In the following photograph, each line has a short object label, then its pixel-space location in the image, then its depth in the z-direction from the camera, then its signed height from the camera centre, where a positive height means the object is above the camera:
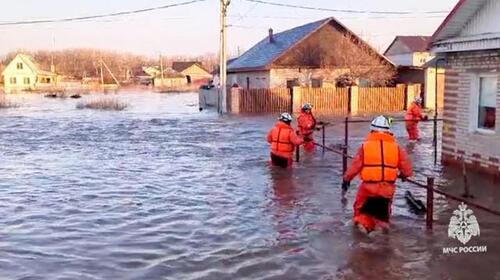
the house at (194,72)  118.38 +0.40
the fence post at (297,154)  14.90 -1.94
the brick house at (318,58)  39.22 +0.94
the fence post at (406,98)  36.75 -1.53
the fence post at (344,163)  10.89 -1.58
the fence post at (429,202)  7.70 -1.66
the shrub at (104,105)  40.55 -2.04
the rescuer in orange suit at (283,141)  12.66 -1.39
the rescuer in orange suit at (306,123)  15.97 -1.27
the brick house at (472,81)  11.56 -0.19
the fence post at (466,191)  10.31 -1.98
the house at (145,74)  124.79 +0.09
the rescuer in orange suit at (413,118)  18.84 -1.37
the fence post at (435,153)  14.64 -1.90
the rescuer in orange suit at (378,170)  7.71 -1.21
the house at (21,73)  109.50 +0.42
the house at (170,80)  103.64 -1.03
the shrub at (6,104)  43.80 -2.08
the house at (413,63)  37.41 +0.42
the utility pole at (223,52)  33.75 +1.18
